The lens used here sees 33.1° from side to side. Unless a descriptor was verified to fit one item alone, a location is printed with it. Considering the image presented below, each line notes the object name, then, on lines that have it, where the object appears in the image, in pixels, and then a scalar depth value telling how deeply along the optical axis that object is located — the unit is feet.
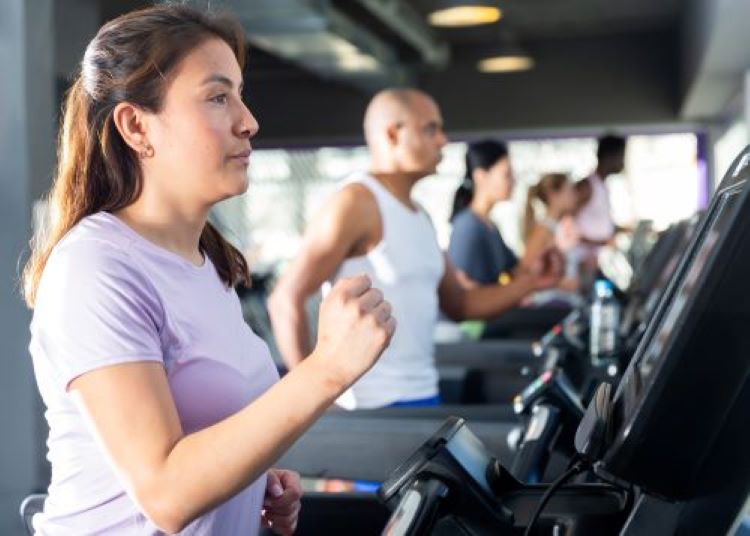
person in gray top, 15.56
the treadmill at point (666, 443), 2.99
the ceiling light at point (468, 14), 23.94
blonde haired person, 12.41
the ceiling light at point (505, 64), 35.58
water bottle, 10.50
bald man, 9.45
